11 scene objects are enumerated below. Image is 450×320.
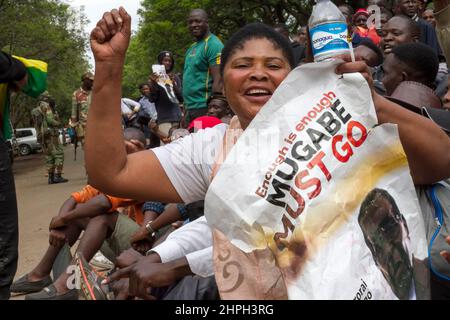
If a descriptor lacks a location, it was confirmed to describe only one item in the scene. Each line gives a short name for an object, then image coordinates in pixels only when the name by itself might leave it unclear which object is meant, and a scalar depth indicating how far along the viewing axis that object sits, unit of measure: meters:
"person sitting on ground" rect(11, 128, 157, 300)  3.98
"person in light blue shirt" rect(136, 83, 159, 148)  9.62
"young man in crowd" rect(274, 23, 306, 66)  5.30
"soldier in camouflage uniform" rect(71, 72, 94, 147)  10.07
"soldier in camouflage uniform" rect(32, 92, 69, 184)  11.64
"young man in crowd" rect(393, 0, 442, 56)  5.68
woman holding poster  1.65
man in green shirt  6.14
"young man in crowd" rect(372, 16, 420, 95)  4.80
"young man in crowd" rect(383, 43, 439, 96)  3.07
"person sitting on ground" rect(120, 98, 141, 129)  9.91
